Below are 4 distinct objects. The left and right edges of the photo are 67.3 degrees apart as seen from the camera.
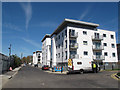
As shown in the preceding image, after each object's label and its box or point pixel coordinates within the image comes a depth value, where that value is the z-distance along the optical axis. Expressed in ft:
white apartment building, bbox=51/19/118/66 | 82.07
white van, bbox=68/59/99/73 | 52.11
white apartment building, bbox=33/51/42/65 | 263.53
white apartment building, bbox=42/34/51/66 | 134.91
